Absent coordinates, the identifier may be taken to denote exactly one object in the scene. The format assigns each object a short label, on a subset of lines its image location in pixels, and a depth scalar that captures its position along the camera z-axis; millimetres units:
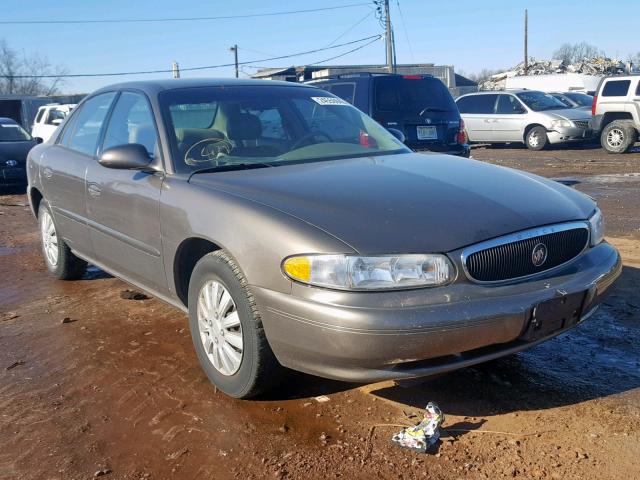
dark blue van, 9562
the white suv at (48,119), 19406
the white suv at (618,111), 15727
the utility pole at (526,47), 53988
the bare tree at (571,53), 73500
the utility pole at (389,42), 34000
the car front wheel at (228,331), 3184
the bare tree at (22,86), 67500
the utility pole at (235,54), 53938
